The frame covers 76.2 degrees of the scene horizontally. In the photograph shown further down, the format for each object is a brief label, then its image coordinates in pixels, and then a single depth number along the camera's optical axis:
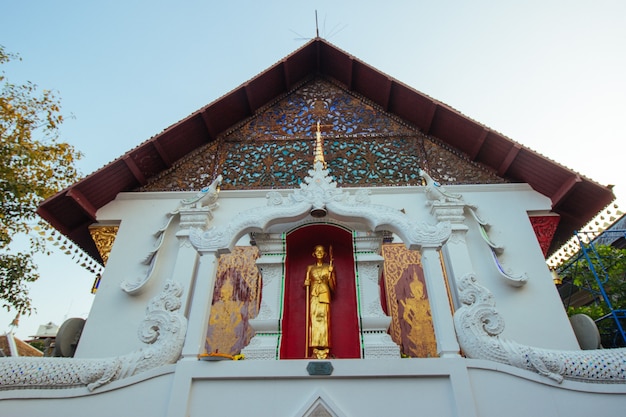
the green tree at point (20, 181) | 7.14
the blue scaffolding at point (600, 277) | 4.72
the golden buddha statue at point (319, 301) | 3.97
